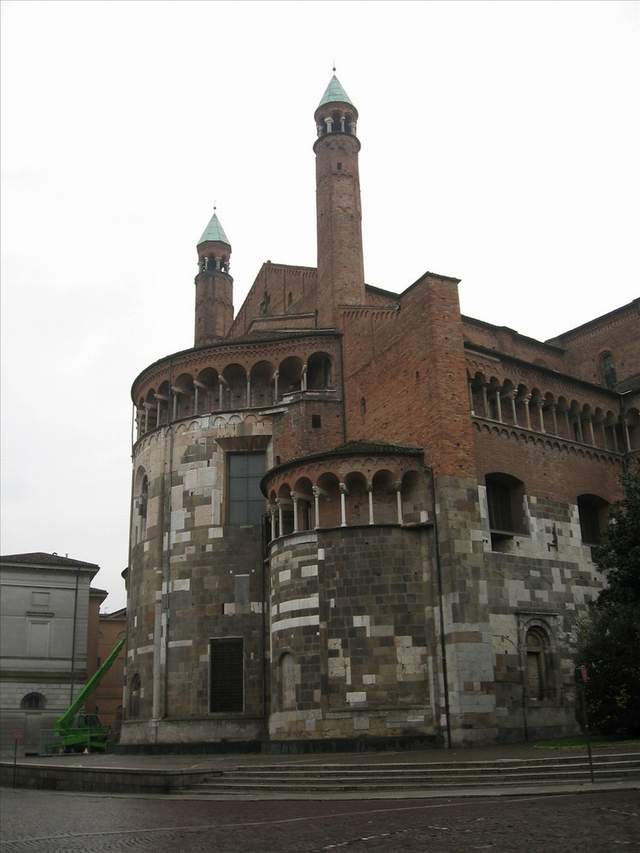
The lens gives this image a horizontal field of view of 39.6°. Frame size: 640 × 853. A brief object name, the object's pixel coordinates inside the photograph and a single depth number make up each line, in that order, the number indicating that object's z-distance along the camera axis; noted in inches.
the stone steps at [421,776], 673.0
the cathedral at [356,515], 1026.7
